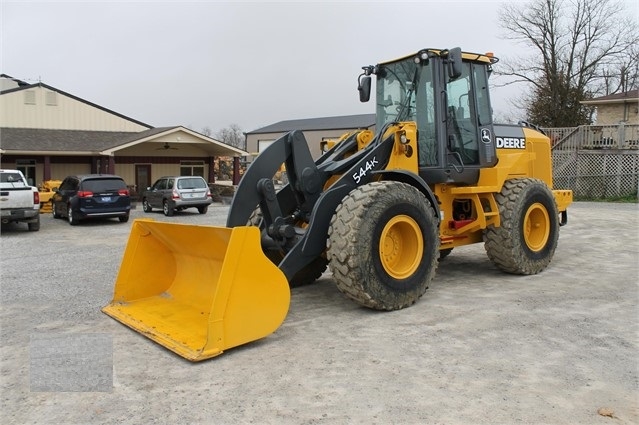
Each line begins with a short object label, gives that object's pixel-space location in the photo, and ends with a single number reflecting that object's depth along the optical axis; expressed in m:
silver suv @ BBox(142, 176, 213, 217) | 20.42
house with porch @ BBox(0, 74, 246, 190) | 25.45
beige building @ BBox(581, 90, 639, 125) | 29.72
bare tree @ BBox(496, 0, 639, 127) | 33.22
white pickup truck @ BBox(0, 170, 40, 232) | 14.06
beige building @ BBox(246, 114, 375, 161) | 52.12
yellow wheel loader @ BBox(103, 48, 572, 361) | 4.86
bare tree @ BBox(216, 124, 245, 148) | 86.50
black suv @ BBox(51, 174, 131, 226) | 16.91
